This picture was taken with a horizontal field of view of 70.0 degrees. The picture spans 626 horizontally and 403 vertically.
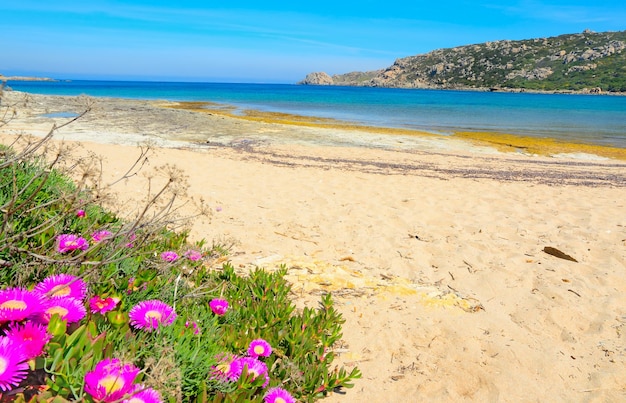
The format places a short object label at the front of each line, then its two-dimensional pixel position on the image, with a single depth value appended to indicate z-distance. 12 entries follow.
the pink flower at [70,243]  2.39
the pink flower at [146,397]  1.36
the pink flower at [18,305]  1.41
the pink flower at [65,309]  1.58
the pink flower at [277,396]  1.91
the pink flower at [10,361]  1.16
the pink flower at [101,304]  1.96
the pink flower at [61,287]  1.77
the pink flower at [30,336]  1.35
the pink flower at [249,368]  1.98
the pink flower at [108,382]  1.33
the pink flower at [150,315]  1.88
